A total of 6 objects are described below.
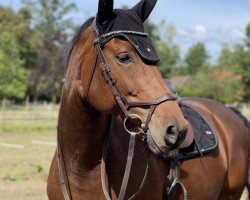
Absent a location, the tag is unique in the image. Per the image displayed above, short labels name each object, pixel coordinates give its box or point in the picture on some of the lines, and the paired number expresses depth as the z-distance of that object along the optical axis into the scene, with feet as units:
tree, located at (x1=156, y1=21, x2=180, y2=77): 222.69
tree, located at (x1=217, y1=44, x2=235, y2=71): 276.21
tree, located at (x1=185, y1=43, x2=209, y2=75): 316.93
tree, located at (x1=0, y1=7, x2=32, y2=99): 123.75
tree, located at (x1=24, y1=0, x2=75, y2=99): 182.50
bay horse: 8.77
